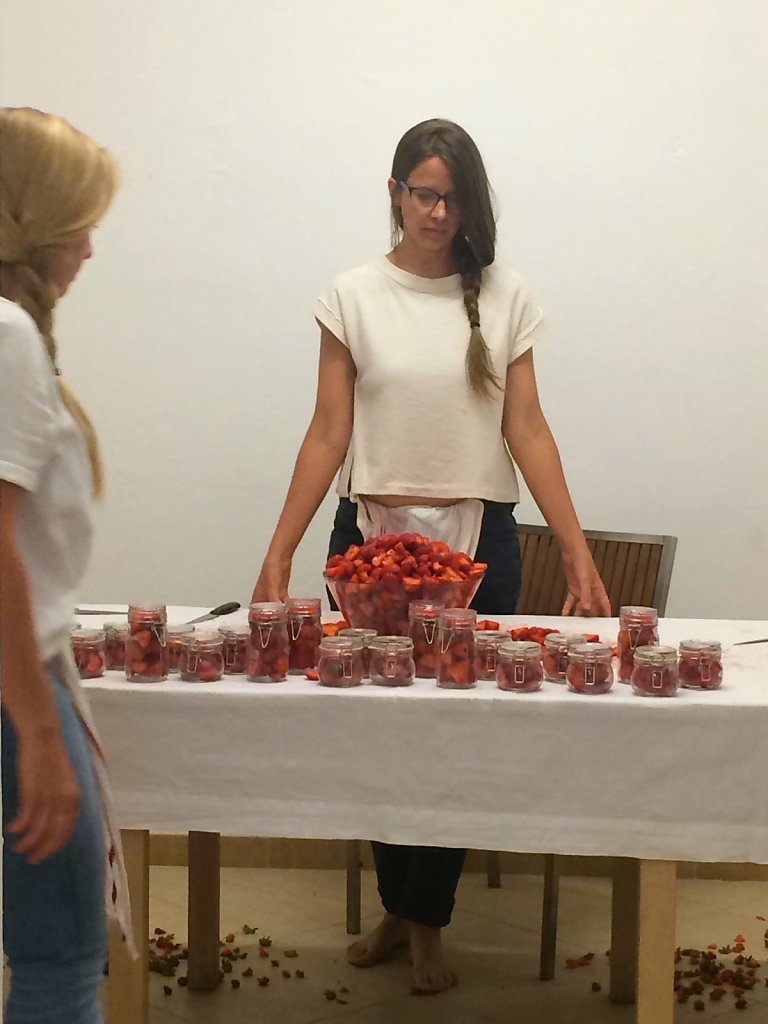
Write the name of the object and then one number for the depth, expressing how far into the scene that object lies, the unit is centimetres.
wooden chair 205
